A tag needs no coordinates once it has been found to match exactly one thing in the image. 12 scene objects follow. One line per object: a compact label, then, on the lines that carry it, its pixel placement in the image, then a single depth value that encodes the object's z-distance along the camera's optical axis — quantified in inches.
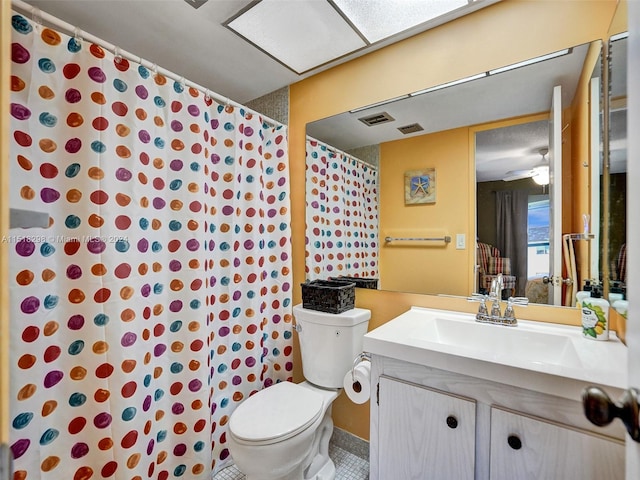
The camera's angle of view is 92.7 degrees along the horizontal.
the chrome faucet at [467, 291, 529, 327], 48.7
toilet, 47.8
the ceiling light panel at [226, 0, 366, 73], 53.2
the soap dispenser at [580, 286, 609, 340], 40.5
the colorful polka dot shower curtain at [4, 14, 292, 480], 42.1
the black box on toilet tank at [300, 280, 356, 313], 63.5
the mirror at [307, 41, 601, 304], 49.9
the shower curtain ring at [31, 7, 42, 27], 42.6
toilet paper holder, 54.1
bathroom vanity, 31.4
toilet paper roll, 52.5
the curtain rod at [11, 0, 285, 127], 42.6
